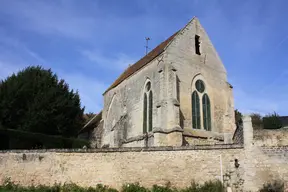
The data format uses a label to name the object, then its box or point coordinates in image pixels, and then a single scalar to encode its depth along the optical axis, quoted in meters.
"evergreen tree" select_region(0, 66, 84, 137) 21.14
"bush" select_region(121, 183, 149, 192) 13.23
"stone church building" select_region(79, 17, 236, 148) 19.05
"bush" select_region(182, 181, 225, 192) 12.38
